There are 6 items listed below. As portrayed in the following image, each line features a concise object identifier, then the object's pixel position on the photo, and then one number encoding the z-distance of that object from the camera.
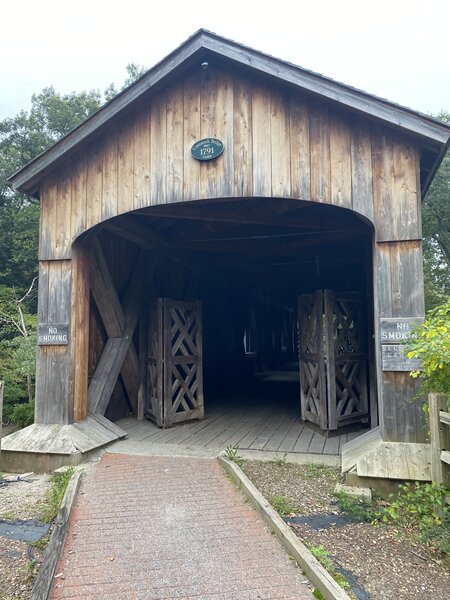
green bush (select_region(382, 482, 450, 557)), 3.13
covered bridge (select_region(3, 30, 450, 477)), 4.47
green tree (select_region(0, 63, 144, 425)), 9.03
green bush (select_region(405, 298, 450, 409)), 3.31
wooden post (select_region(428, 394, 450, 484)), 3.42
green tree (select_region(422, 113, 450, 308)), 16.22
